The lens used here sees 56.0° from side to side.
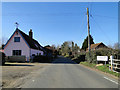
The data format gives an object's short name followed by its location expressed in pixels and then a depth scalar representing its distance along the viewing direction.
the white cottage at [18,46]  24.73
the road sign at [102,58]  13.10
